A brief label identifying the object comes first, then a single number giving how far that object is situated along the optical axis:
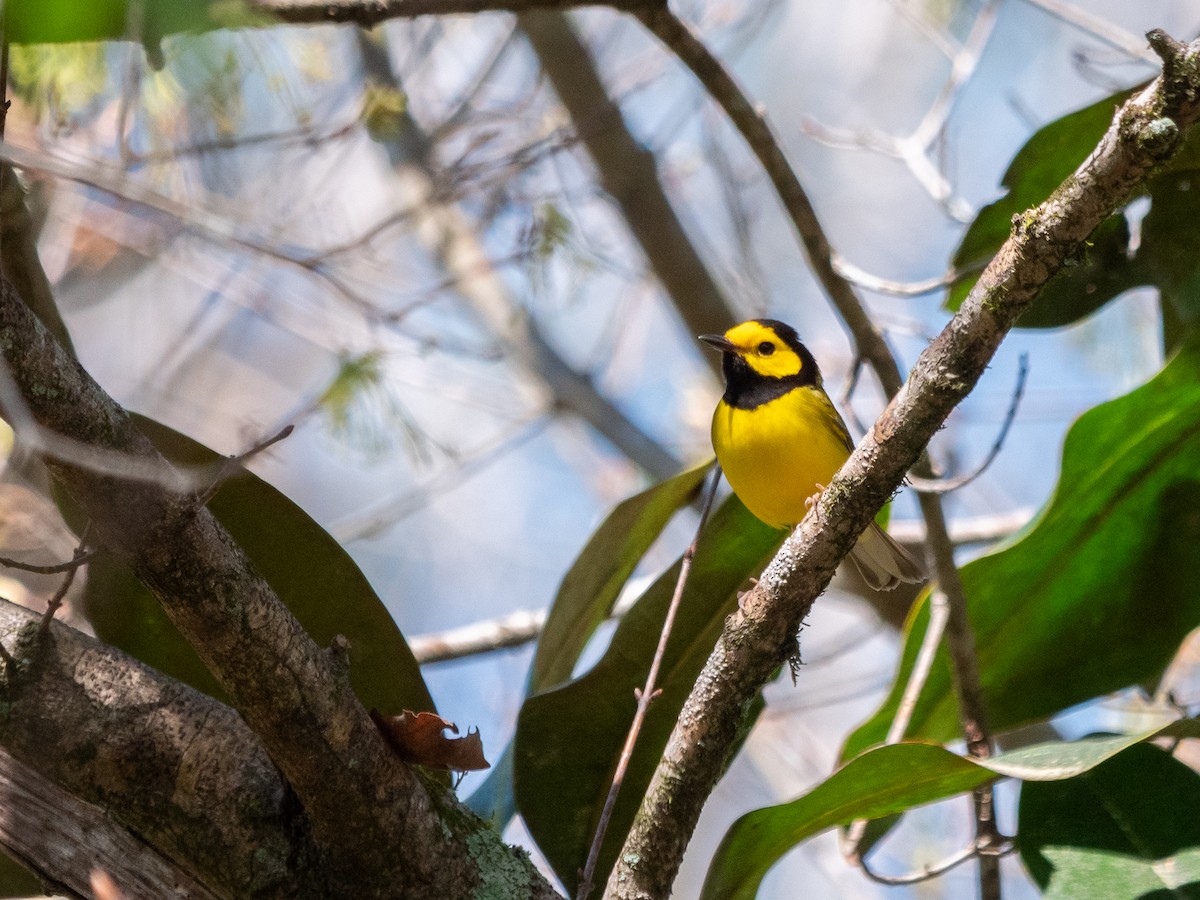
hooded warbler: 5.78
